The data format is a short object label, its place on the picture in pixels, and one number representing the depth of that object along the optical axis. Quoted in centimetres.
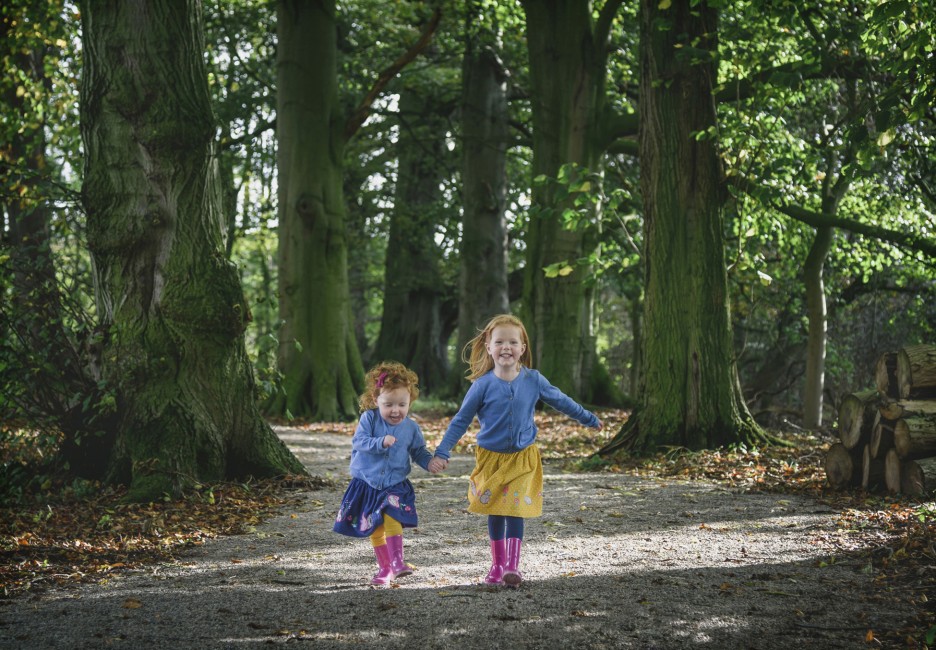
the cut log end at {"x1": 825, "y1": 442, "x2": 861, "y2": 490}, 859
